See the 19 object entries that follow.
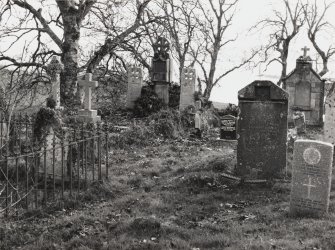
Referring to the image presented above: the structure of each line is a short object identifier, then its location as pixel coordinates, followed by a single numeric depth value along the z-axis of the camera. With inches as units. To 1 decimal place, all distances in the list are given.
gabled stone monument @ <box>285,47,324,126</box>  709.9
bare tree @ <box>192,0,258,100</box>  1058.7
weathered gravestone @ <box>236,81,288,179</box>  329.1
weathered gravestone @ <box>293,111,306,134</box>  597.9
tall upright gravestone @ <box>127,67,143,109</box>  740.6
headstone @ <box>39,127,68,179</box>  333.6
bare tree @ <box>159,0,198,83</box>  965.1
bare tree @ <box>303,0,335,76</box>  1178.0
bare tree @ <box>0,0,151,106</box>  676.7
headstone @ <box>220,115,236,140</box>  545.3
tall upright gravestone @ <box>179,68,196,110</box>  709.9
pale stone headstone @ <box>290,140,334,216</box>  246.4
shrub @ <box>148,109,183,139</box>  556.7
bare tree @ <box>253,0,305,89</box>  1158.3
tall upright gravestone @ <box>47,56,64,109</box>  612.0
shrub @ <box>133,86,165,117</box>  701.0
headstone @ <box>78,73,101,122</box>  576.4
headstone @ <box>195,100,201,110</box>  695.8
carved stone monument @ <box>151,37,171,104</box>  741.9
